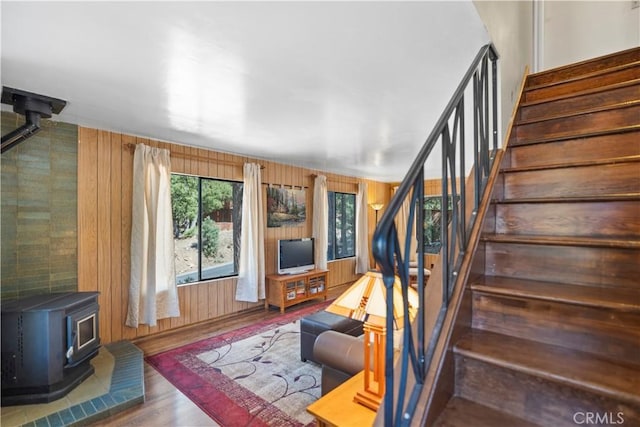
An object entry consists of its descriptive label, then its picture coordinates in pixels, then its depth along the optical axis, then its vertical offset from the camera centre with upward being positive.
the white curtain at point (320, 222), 5.59 -0.17
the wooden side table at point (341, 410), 1.40 -0.94
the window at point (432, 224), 7.10 -0.27
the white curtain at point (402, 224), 7.07 -0.27
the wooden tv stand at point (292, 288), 4.60 -1.17
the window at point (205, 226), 3.89 -0.18
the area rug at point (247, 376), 2.25 -1.44
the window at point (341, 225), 6.28 -0.27
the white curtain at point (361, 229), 6.62 -0.35
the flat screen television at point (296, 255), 4.87 -0.69
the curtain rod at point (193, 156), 3.39 +0.72
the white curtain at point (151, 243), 3.32 -0.32
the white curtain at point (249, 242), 4.37 -0.41
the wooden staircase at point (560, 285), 0.89 -0.28
